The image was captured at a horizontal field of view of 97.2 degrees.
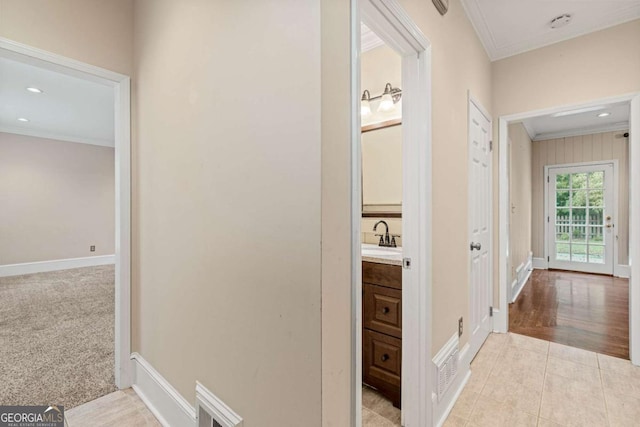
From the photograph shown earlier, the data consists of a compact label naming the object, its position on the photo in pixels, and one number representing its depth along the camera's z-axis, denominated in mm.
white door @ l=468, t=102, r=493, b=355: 2223
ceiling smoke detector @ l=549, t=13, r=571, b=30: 2277
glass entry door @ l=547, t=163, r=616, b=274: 5184
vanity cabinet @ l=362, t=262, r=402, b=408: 1685
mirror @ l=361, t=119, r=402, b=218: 2268
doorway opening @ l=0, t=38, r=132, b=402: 1836
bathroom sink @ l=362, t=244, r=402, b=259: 1818
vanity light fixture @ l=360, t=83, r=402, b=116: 2284
